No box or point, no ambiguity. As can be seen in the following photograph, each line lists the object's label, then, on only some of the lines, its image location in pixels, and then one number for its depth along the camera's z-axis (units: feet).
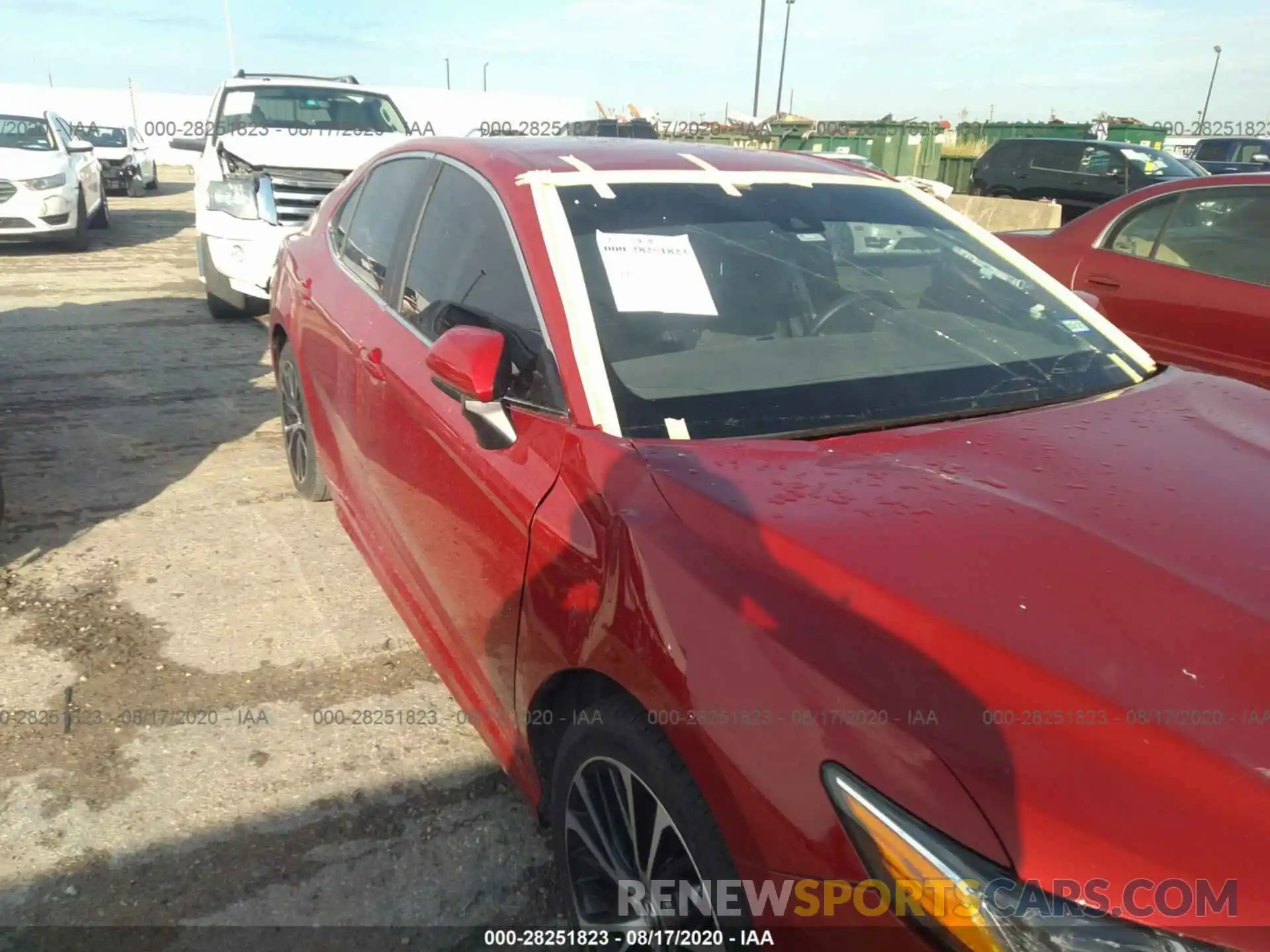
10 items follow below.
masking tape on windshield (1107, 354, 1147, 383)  8.63
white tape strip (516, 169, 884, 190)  8.38
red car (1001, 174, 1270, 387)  14.98
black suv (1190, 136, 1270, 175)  62.49
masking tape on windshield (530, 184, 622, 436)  6.84
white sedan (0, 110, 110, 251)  37.63
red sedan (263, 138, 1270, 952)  4.33
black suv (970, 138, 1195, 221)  50.24
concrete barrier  42.68
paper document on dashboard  7.67
